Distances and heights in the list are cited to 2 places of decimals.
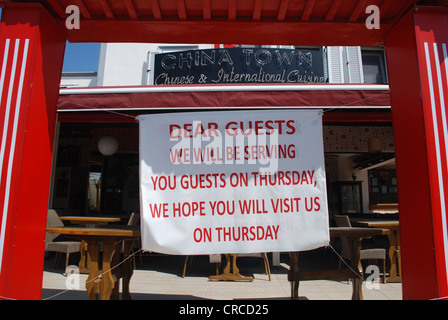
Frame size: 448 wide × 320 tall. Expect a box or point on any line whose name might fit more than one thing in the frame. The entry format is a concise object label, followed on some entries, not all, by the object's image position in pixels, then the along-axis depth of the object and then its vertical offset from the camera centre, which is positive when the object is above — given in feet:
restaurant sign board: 23.66 +10.51
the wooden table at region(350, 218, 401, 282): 15.97 -2.75
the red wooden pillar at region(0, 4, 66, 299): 7.52 +1.47
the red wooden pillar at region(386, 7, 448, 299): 7.41 +1.33
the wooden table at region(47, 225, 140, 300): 9.15 -1.56
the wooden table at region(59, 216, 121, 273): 16.65 -1.31
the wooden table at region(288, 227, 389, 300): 10.43 -2.52
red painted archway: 7.55 +3.11
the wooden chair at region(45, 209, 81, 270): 16.63 -2.49
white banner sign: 8.55 +0.50
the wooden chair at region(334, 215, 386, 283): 15.26 -2.65
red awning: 15.81 +5.49
